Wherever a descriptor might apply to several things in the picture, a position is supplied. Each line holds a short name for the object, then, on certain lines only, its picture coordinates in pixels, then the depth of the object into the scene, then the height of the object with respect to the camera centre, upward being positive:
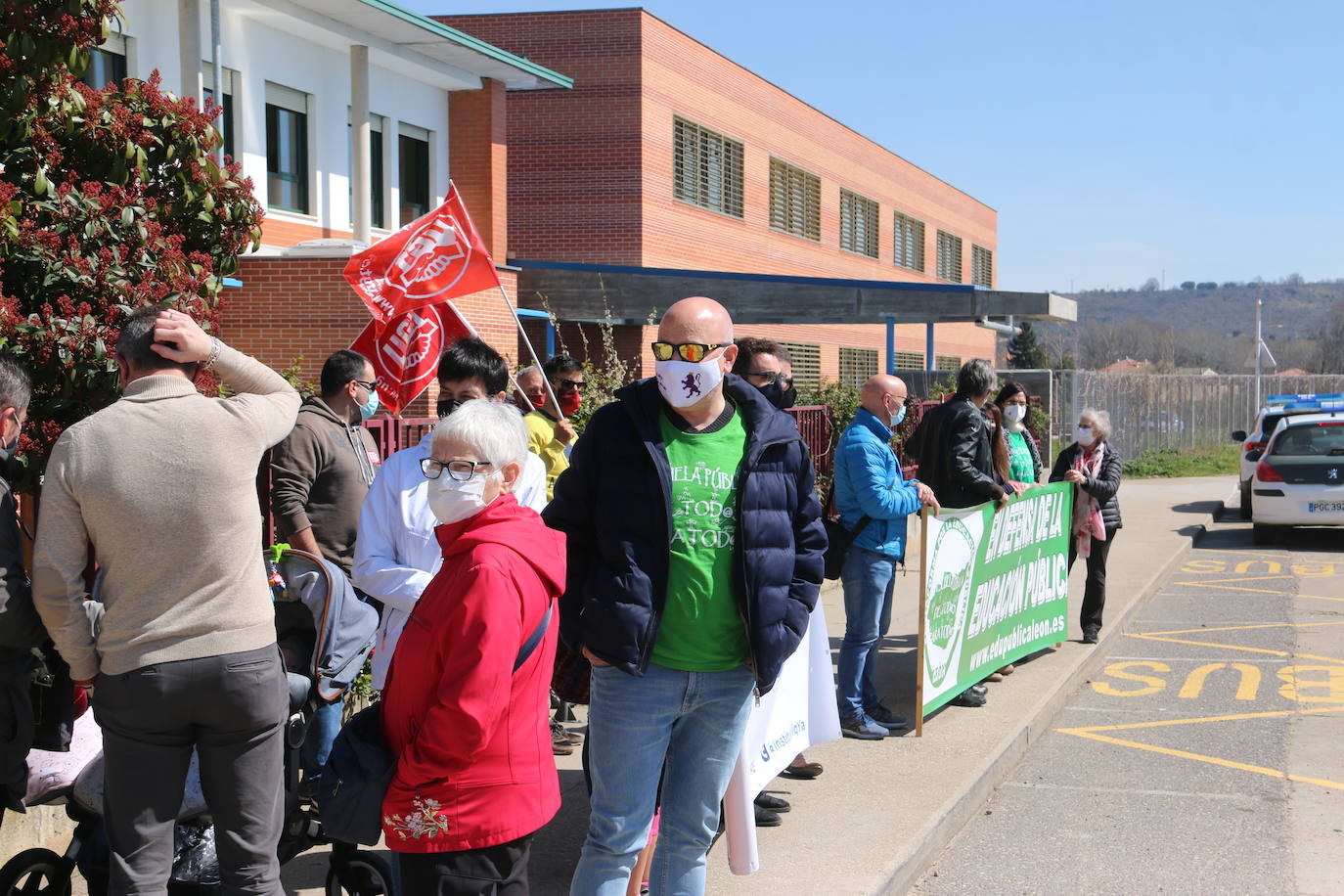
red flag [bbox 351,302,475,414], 9.23 +0.11
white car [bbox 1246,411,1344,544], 15.84 -1.41
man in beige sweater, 3.28 -0.60
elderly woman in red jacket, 2.99 -0.78
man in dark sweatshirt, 5.29 -0.44
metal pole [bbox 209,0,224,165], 14.44 +3.60
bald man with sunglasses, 3.68 -0.65
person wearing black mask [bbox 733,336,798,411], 6.35 -0.01
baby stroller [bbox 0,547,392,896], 3.86 -1.24
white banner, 4.87 -1.41
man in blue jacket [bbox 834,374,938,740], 6.58 -0.84
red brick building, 25.50 +4.52
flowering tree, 4.58 +0.60
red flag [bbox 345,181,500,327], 7.82 +0.62
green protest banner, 6.91 -1.34
